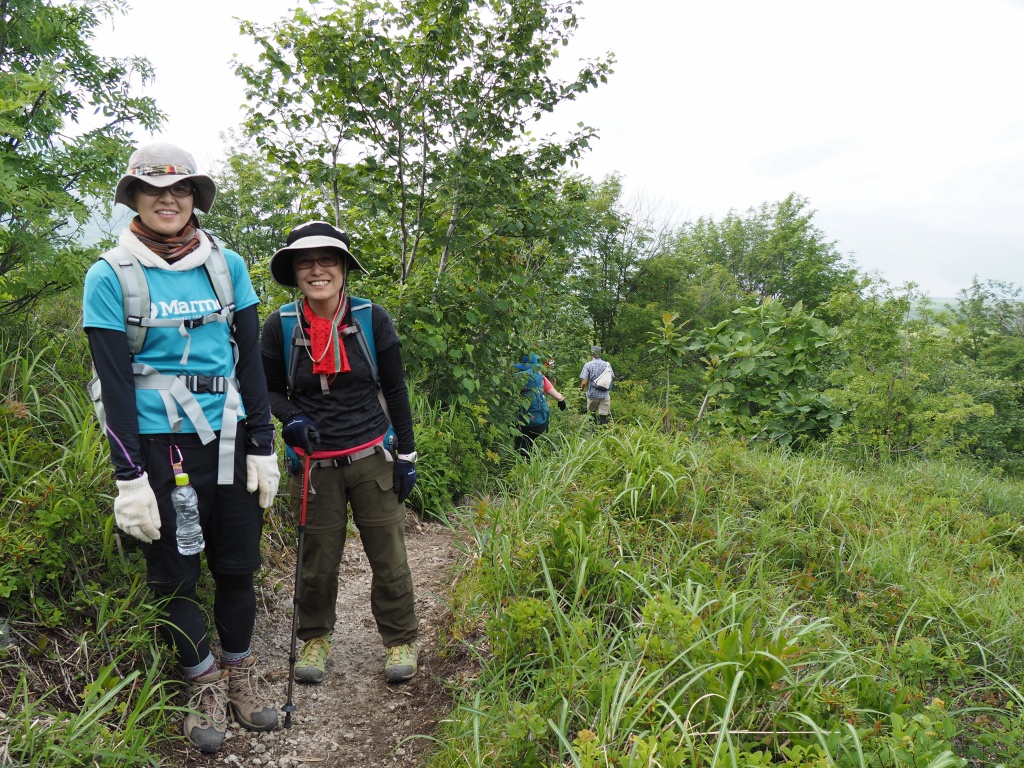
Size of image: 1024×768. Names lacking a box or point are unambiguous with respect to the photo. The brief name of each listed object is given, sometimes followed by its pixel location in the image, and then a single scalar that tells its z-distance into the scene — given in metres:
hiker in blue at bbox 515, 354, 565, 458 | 6.43
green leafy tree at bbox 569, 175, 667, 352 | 22.41
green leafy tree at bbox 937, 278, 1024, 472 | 15.24
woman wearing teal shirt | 2.09
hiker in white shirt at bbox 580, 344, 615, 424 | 10.68
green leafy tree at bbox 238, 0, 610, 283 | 4.93
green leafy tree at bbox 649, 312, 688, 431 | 6.83
